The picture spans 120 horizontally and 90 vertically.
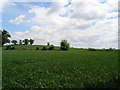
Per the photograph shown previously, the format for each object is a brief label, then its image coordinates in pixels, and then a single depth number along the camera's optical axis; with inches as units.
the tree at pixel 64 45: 2563.0
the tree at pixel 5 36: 2703.1
